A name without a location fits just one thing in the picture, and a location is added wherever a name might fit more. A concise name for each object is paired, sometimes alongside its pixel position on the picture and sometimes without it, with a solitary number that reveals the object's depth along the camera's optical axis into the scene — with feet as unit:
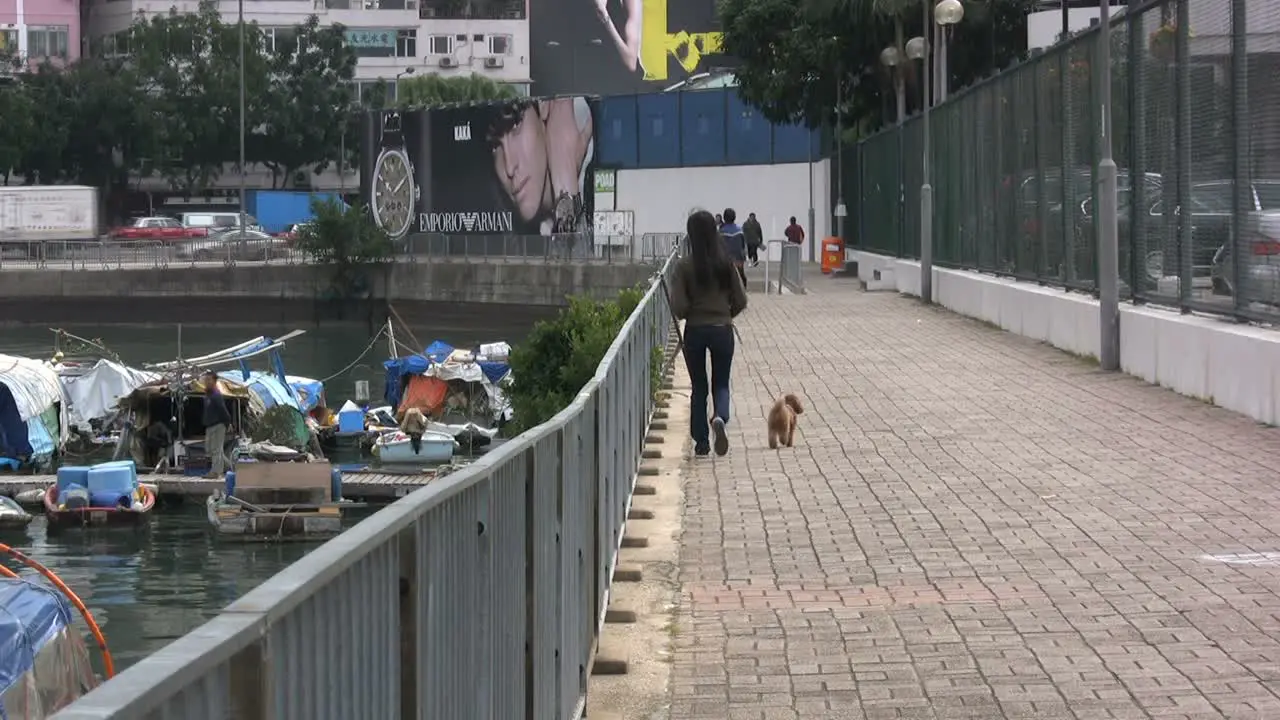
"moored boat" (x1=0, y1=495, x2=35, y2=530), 127.54
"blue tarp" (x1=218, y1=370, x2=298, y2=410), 170.09
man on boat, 157.79
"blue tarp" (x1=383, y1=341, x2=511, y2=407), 183.52
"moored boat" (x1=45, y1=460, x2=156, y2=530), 128.47
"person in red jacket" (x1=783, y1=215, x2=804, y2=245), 184.14
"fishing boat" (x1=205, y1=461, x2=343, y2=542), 124.57
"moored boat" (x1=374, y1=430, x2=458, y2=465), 159.33
